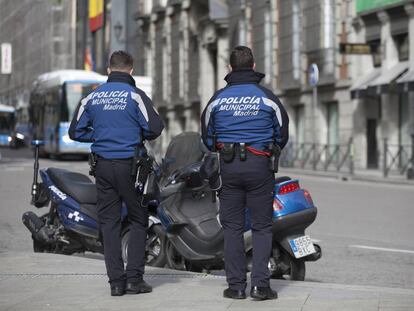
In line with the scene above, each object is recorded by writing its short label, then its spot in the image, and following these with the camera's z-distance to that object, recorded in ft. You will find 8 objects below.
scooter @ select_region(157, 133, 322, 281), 29.73
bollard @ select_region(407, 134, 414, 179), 92.53
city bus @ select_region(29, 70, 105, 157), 131.01
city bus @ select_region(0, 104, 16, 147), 221.46
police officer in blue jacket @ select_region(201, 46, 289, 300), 25.55
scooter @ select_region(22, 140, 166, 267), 34.27
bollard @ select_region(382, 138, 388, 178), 97.86
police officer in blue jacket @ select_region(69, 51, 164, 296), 26.27
